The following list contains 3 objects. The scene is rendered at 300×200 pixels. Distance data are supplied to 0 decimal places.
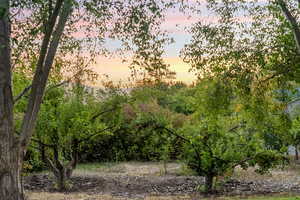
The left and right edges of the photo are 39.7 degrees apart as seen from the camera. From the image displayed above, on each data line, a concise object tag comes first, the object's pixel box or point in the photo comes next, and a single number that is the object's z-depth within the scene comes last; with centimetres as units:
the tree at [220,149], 1329
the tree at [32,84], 707
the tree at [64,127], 1348
